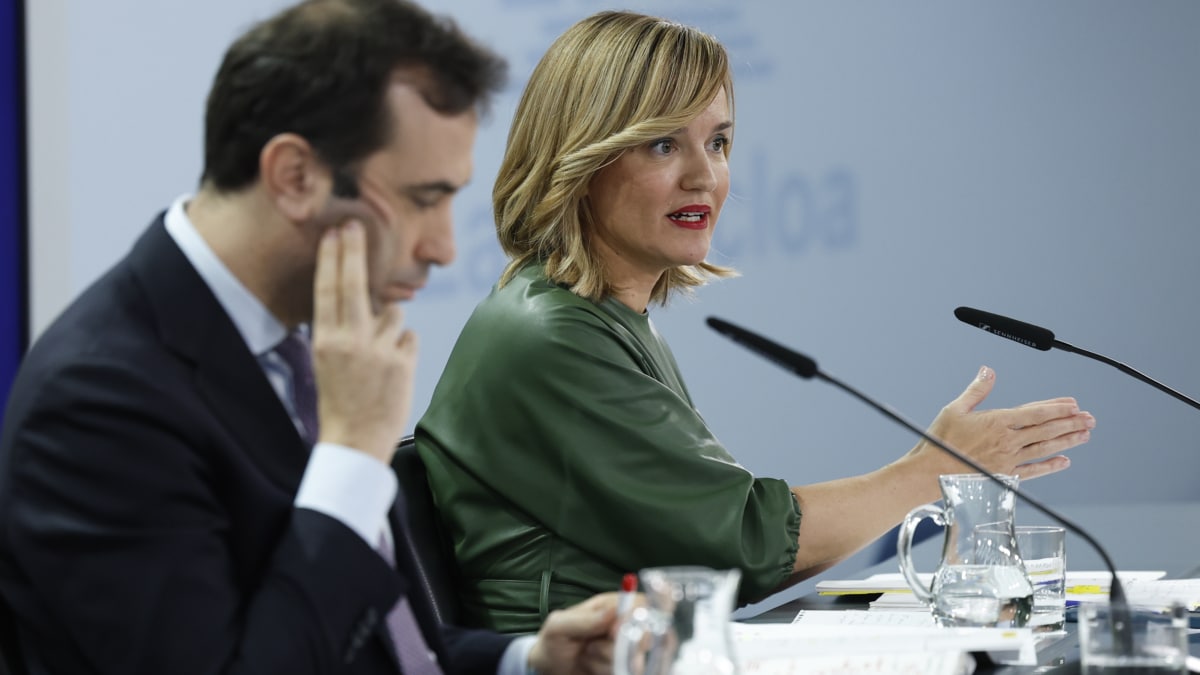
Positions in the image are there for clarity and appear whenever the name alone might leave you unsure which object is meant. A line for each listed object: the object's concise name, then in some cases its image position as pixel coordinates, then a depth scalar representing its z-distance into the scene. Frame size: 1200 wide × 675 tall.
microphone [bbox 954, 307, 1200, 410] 6.10
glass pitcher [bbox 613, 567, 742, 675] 5.37
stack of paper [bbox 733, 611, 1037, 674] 5.63
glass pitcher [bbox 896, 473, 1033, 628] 5.90
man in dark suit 5.46
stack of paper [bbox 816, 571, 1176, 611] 6.08
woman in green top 6.18
